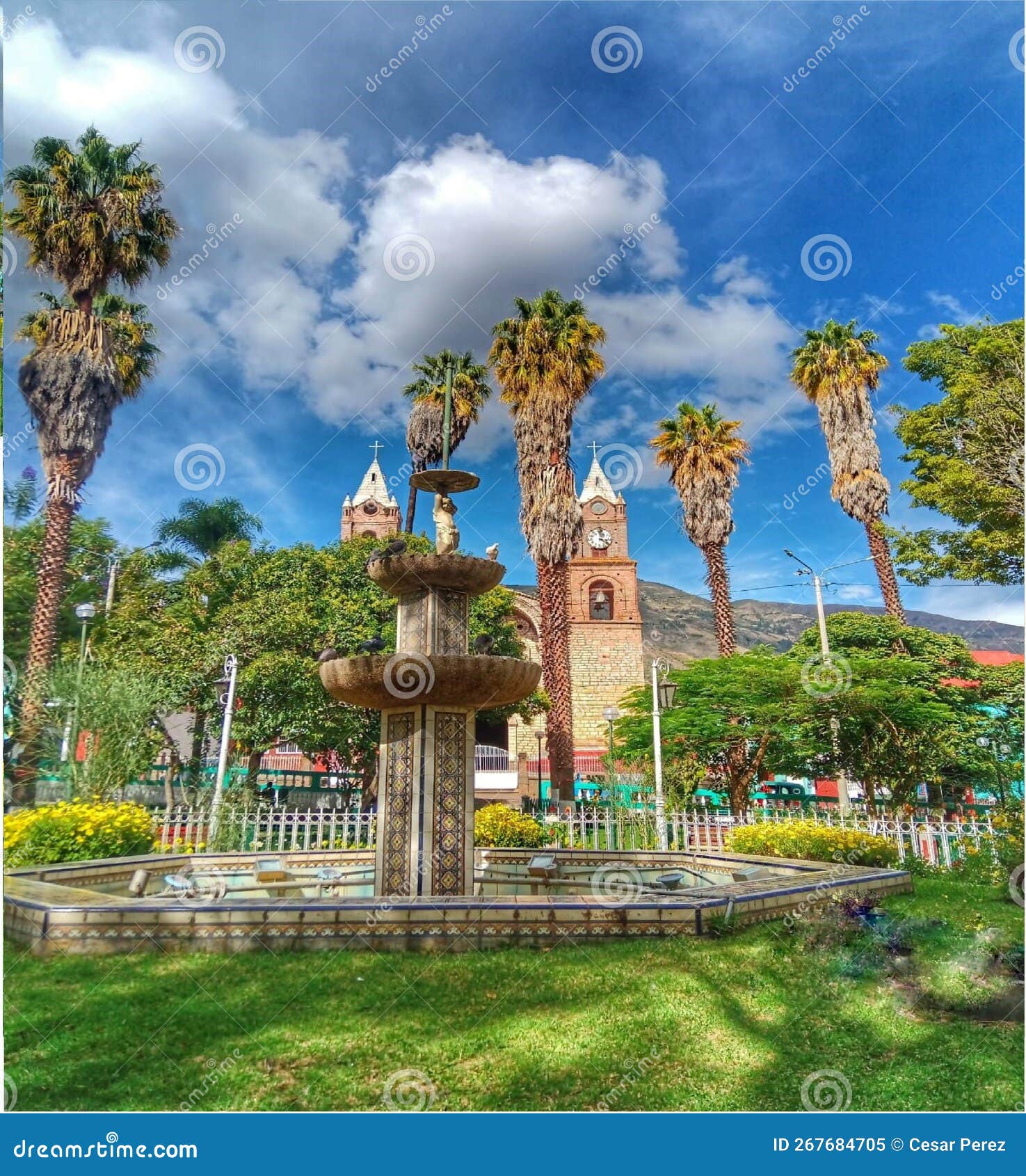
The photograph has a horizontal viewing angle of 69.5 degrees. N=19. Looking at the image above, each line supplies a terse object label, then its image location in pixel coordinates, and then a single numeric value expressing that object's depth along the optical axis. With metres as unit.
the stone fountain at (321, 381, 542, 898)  7.07
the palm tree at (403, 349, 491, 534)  24.00
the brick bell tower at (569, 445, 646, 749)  41.59
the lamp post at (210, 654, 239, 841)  12.91
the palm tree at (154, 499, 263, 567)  27.03
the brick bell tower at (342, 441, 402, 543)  53.78
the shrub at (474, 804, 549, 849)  12.16
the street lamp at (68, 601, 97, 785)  13.73
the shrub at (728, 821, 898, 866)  10.55
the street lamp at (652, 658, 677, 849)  13.45
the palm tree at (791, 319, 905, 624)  22.47
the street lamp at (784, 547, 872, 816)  17.38
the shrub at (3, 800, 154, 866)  8.73
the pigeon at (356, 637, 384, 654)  7.41
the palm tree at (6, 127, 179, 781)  16.11
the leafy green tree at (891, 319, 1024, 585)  14.10
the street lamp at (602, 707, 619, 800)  18.21
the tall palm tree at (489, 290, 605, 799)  19.83
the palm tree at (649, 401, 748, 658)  22.42
